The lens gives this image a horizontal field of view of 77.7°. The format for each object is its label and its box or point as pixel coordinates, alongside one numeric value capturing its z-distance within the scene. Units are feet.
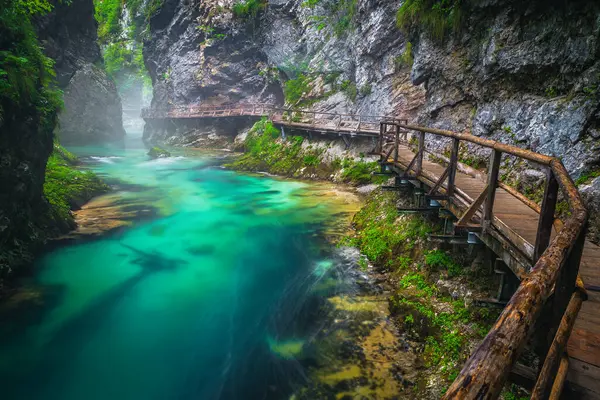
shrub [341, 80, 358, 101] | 78.95
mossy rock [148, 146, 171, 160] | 101.35
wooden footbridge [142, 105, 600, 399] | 4.87
